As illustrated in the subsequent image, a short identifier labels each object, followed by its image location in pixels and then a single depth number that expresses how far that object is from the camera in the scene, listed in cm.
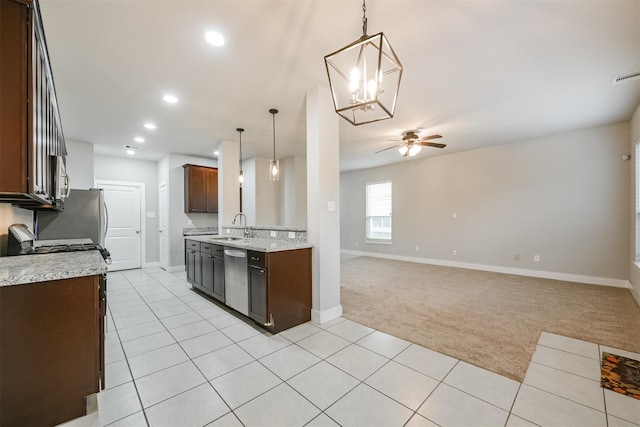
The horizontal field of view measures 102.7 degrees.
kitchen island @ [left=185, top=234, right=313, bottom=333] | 272
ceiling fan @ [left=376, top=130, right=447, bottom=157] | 453
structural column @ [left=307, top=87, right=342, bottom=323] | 302
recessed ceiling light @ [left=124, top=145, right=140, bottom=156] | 541
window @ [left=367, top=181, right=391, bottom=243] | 761
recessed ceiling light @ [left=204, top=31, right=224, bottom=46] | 216
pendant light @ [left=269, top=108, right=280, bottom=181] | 377
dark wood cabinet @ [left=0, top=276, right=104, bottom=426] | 130
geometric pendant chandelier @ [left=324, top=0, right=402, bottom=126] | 130
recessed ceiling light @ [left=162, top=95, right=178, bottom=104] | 330
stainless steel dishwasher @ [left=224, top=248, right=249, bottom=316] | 303
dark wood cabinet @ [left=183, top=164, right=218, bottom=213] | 587
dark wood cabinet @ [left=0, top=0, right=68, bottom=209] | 133
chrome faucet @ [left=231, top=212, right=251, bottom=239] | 428
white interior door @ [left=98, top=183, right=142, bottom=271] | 600
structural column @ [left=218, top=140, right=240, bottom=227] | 501
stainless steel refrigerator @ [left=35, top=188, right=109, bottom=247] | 364
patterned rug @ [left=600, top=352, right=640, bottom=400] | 183
